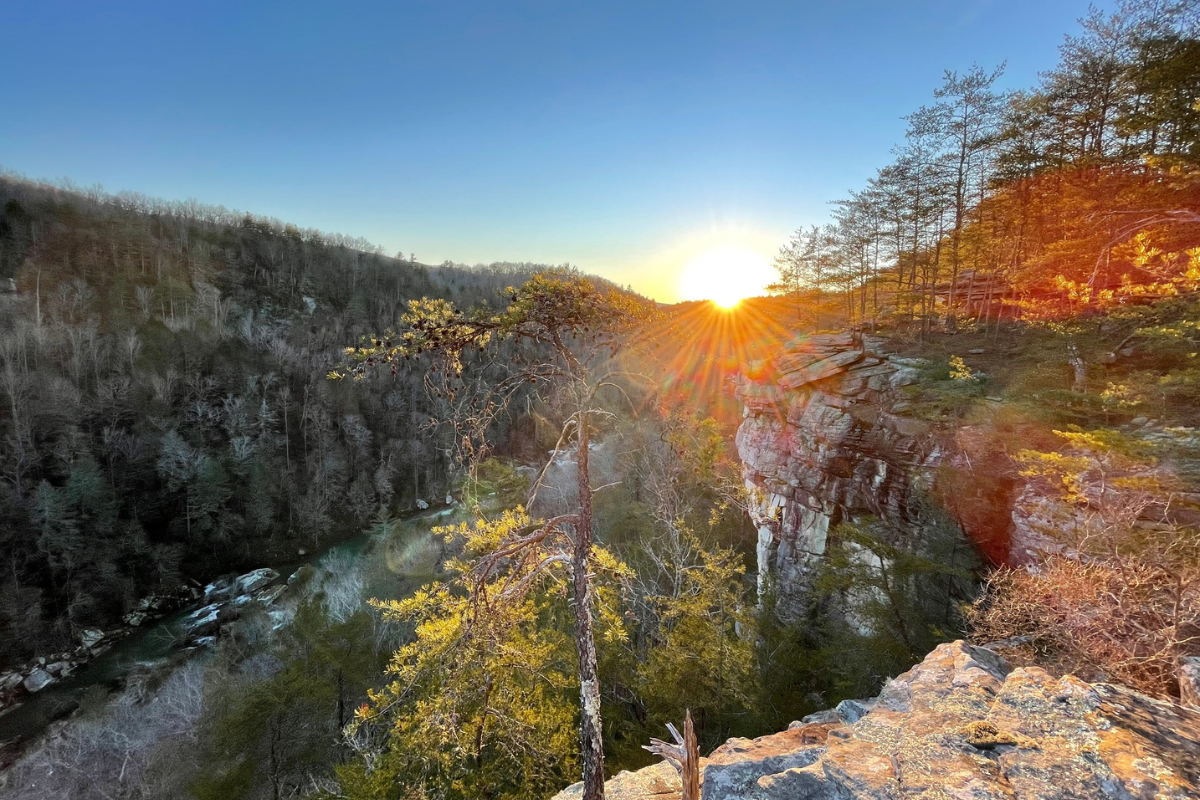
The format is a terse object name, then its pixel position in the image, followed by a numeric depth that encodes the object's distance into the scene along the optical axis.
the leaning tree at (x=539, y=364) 4.71
